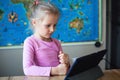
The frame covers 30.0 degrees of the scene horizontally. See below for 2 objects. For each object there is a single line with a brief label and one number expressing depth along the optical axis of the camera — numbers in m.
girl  1.18
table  1.11
